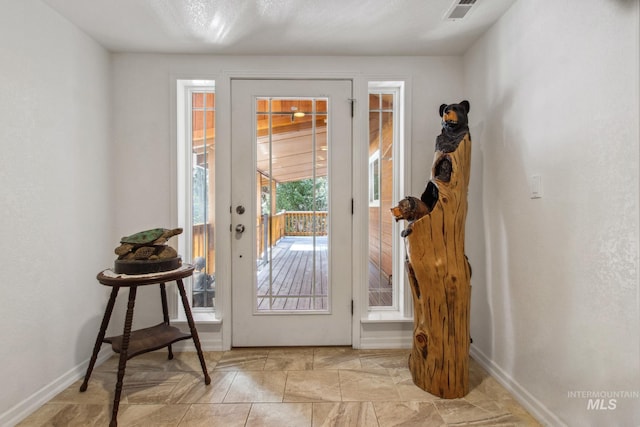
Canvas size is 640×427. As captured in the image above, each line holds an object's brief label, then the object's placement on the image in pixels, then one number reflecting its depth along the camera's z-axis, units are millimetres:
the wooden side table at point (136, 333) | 1709
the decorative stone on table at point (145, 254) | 1790
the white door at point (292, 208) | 2477
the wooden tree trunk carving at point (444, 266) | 1803
